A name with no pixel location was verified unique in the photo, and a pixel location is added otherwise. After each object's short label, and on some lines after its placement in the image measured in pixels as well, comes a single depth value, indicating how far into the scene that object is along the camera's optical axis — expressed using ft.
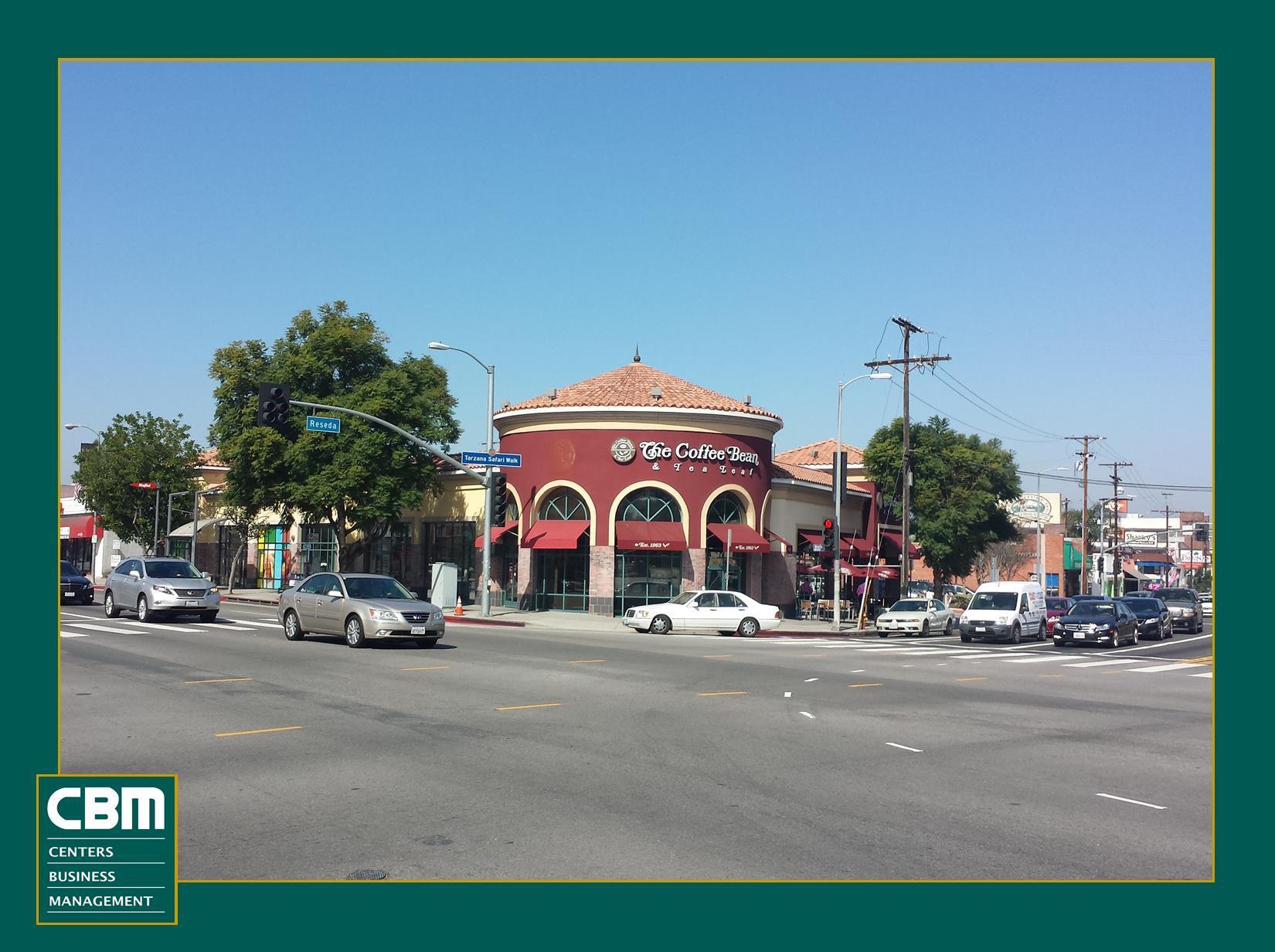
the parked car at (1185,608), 159.12
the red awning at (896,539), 188.24
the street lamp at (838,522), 136.56
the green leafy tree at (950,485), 200.95
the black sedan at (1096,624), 117.80
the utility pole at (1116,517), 268.00
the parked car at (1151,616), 132.67
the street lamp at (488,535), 128.77
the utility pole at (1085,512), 234.38
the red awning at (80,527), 268.41
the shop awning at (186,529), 213.48
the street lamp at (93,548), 266.92
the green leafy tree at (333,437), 149.59
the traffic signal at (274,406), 92.07
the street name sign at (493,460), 122.21
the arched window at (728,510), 146.72
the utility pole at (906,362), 151.64
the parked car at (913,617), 131.23
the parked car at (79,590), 123.75
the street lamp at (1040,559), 255.50
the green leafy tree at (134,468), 226.99
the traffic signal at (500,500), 151.43
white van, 119.44
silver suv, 94.22
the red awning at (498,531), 148.87
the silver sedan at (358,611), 74.74
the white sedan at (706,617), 115.75
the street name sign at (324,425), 108.17
